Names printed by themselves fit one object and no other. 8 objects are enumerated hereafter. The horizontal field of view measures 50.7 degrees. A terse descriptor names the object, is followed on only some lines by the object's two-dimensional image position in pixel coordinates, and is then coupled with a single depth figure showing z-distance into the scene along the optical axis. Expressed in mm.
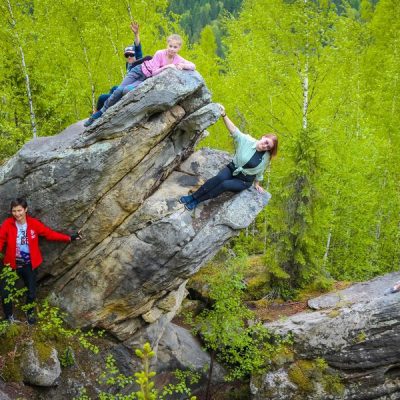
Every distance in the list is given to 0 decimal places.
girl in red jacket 8820
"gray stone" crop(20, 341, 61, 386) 9055
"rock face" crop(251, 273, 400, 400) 11844
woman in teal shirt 9609
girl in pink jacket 9266
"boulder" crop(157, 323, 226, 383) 12622
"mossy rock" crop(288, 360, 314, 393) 12242
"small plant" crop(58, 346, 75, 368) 9820
